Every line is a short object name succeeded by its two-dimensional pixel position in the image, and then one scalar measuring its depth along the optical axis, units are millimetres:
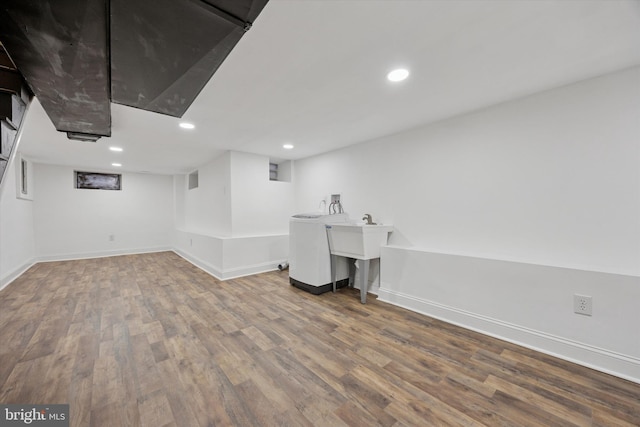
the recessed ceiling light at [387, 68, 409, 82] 1713
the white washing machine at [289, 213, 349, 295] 3156
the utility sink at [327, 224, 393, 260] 2824
